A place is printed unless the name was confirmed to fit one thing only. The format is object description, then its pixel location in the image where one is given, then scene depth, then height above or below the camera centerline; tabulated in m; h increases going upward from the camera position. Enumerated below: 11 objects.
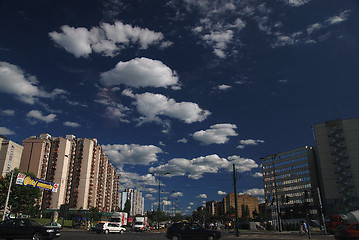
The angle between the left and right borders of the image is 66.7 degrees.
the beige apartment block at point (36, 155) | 107.19 +21.42
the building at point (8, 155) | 98.12 +19.93
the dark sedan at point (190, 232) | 19.16 -1.42
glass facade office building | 111.38 +14.57
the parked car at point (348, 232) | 20.14 -1.52
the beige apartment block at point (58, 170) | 106.25 +16.19
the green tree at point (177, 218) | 176.12 -4.16
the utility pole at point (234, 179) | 31.33 +3.51
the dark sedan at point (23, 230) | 17.31 -1.08
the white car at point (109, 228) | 37.91 -2.17
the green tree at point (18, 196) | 51.94 +3.01
